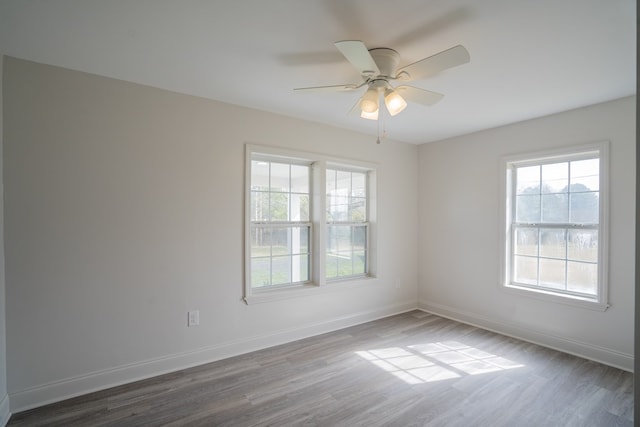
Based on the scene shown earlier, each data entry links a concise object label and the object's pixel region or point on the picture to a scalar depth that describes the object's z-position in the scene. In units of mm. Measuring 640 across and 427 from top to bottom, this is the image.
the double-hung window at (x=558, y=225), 2887
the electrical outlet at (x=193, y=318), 2672
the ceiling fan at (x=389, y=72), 1604
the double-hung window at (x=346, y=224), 3748
